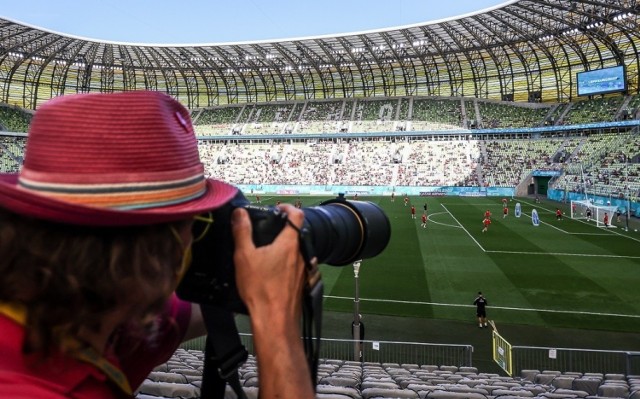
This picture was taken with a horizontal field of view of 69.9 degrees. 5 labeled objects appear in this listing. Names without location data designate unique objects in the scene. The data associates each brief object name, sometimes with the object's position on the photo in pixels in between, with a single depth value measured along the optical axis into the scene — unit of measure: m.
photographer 1.02
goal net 30.34
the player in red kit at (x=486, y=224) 27.89
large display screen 52.59
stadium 10.89
